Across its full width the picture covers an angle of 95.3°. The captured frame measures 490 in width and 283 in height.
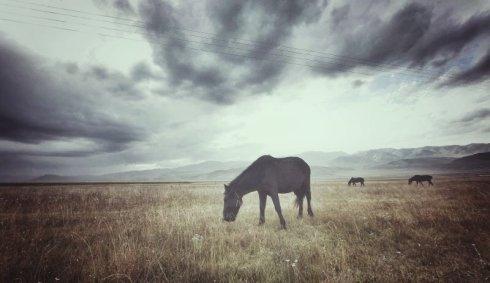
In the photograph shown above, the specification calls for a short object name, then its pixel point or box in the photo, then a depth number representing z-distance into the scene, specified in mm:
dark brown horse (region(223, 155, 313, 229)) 8727
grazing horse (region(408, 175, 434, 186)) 39788
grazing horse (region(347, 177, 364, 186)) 43500
